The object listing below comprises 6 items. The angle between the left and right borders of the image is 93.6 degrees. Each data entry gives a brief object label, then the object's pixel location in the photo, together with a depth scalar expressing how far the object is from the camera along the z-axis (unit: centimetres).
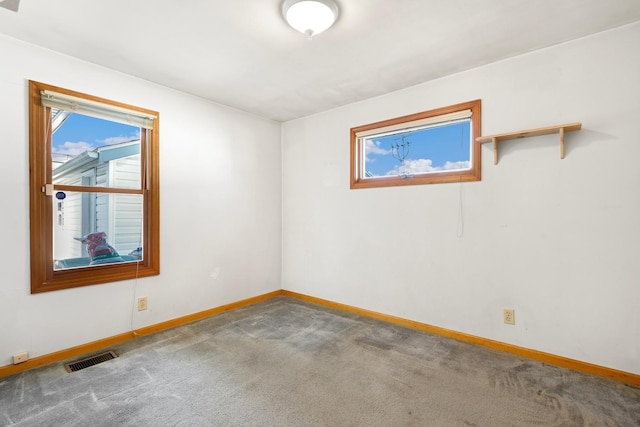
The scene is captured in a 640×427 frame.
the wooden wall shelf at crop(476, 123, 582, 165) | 223
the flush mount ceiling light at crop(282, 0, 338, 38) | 184
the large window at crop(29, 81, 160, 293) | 237
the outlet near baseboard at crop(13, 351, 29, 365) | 222
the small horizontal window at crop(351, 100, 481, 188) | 285
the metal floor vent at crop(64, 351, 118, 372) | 231
